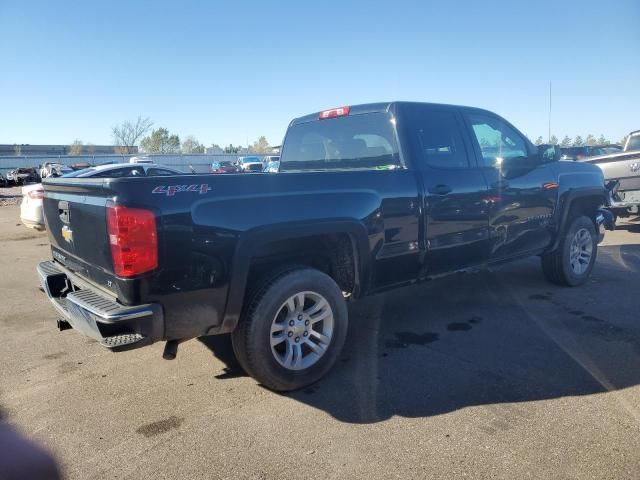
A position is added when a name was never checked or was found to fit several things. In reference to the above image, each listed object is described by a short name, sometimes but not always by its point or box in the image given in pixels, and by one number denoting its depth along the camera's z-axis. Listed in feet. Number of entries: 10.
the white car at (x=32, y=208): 27.68
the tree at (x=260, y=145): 338.09
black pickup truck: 9.13
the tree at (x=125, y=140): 274.57
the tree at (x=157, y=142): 290.97
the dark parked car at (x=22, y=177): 128.38
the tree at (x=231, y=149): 292.40
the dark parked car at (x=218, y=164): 135.95
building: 278.05
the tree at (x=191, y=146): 312.99
